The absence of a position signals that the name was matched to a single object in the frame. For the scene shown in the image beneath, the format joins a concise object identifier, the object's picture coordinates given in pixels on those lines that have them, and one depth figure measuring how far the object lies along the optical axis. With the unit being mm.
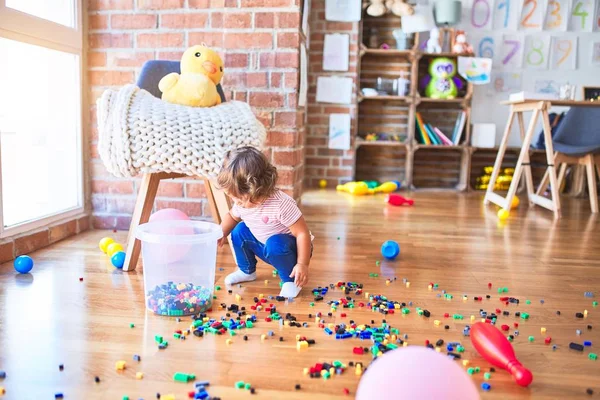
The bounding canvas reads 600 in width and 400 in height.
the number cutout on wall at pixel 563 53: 4957
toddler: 1696
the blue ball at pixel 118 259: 2062
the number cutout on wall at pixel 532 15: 4922
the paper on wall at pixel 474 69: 4801
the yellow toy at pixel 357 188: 4496
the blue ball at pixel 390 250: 2305
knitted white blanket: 1919
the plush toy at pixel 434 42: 4738
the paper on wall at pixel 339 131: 4879
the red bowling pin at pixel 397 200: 3924
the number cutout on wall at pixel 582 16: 4902
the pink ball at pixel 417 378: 911
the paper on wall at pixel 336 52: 4777
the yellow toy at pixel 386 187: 4746
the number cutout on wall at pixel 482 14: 4945
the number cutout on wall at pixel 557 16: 4910
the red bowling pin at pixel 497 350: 1219
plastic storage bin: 1600
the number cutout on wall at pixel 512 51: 4977
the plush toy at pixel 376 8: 4738
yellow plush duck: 2133
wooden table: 3494
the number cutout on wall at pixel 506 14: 4930
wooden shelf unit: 4855
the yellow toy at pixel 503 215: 3396
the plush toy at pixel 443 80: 4766
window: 2131
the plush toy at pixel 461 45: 4723
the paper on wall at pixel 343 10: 4730
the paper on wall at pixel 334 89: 4828
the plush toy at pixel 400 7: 4719
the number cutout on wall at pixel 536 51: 4957
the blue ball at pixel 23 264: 1944
